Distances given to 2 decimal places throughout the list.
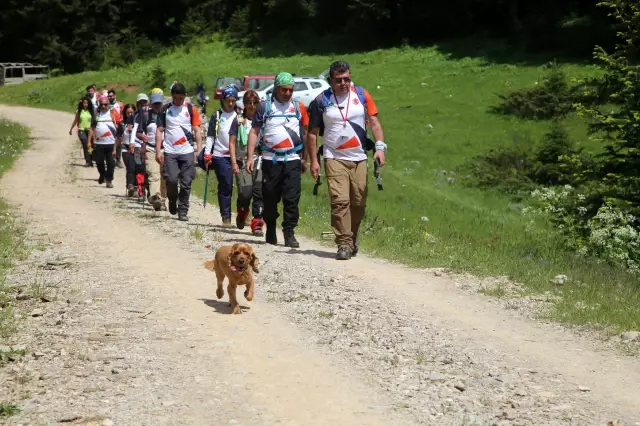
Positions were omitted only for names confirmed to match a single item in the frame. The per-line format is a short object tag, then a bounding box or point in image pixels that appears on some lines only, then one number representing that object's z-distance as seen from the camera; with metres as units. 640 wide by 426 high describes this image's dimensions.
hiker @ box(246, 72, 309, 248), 11.84
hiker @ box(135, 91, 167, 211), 15.82
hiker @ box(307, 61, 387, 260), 11.09
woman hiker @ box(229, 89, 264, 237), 13.38
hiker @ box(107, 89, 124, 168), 21.13
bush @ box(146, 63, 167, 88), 50.19
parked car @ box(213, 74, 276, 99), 37.16
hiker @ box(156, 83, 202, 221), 14.77
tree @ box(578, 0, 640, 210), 15.13
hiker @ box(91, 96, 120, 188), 20.66
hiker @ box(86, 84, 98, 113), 25.34
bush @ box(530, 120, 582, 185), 27.51
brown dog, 8.26
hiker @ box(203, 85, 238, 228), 13.94
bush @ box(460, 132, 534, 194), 27.73
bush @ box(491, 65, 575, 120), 35.59
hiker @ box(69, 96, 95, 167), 25.55
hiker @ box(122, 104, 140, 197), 17.61
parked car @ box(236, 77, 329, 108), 36.97
